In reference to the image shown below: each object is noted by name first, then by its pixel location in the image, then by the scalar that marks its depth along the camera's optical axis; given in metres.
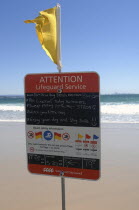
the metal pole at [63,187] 2.70
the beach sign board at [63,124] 2.46
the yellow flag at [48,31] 2.62
